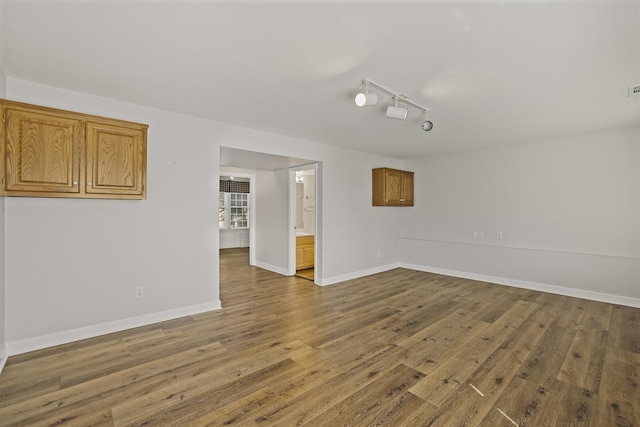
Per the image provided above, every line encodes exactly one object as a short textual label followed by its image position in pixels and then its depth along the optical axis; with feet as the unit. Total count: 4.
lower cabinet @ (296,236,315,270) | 20.19
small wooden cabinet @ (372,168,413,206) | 19.22
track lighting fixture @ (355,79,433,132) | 8.38
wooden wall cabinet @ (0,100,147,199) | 8.14
